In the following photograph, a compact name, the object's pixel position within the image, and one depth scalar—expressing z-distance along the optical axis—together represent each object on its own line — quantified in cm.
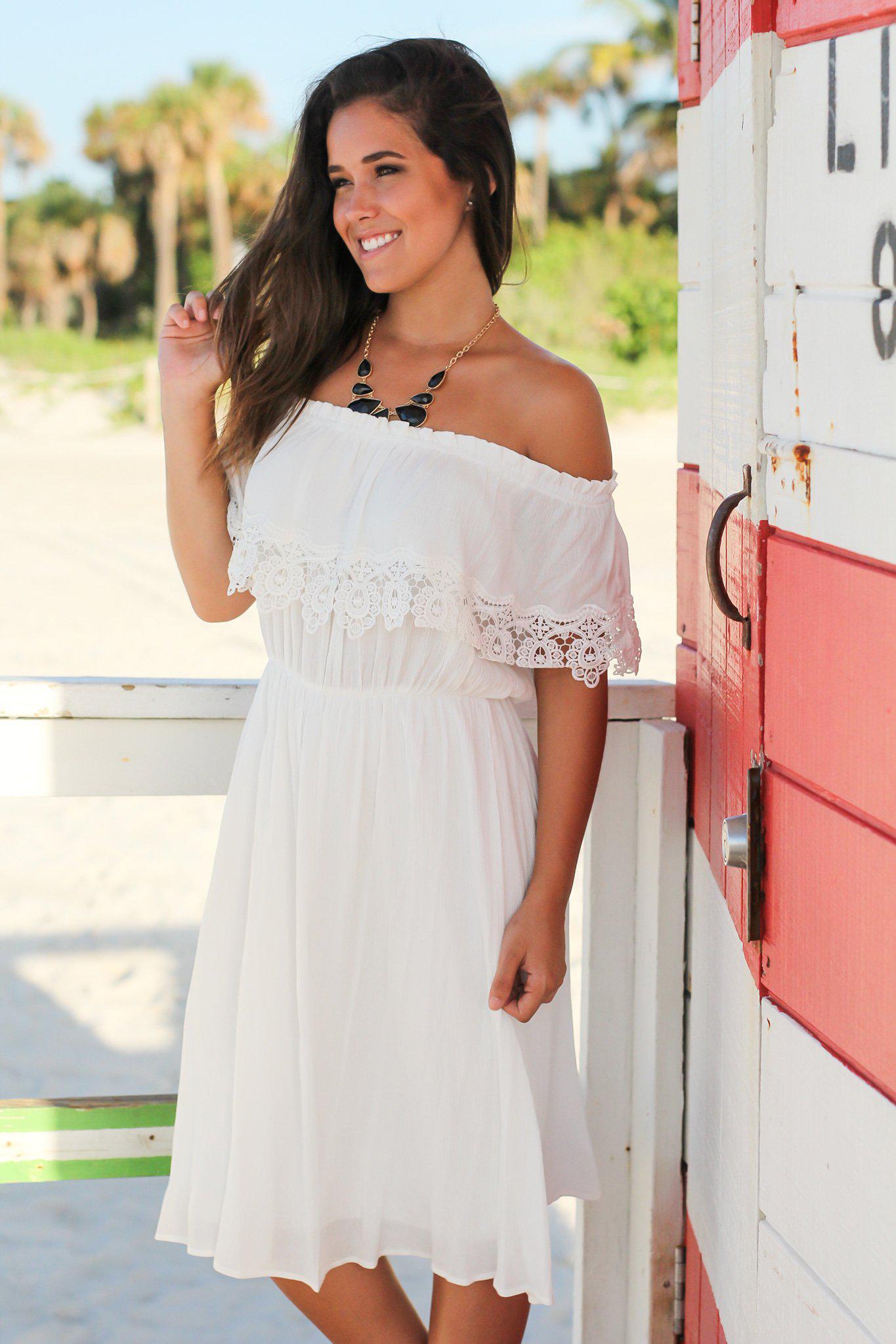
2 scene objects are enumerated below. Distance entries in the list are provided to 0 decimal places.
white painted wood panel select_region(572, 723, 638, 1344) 196
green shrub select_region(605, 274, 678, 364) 2002
